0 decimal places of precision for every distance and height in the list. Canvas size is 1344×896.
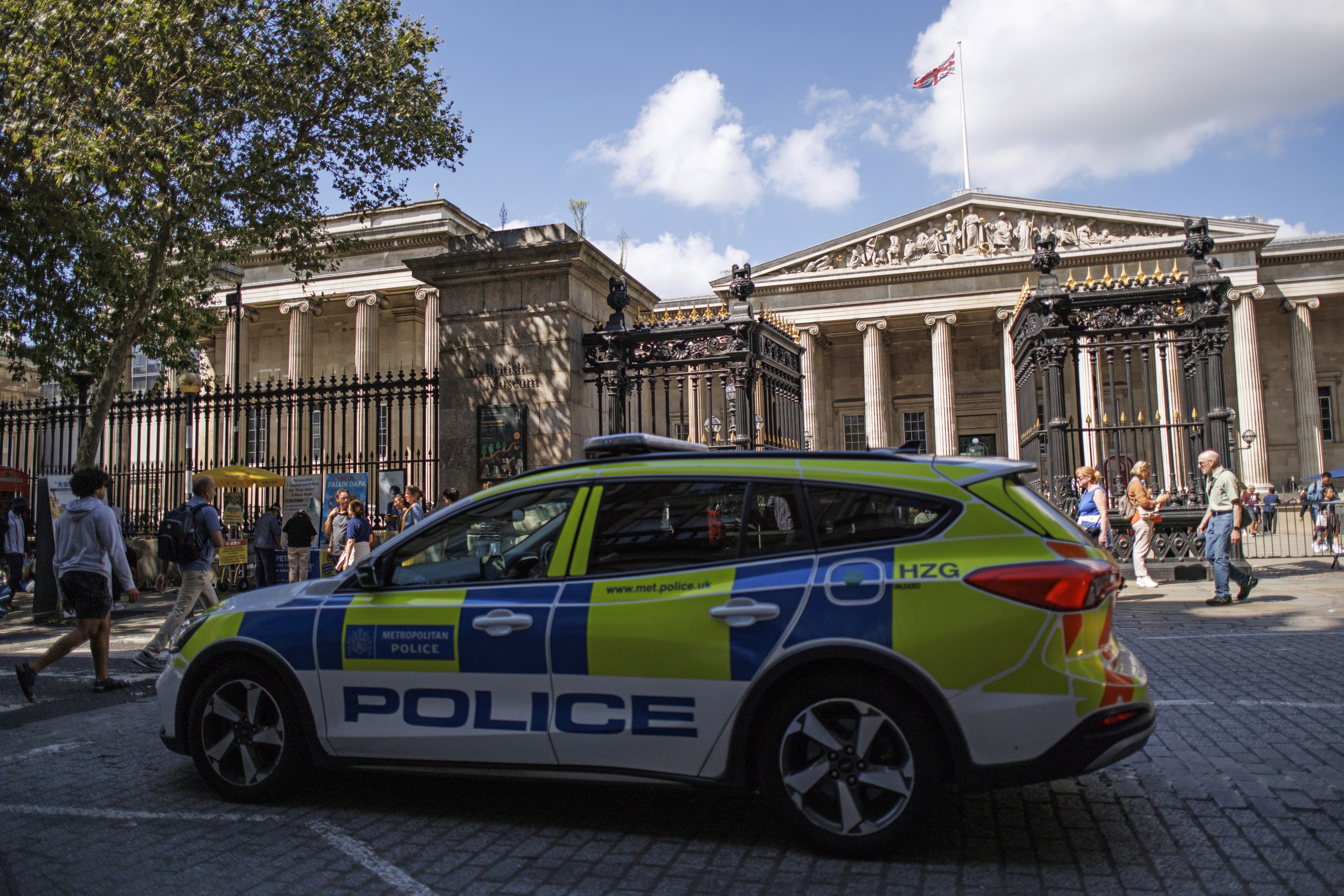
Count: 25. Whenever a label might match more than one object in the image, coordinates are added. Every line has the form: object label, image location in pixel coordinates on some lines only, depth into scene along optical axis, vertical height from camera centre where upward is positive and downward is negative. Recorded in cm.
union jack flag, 4281 +1965
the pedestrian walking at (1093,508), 1155 -17
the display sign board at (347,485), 1367 +47
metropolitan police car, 329 -53
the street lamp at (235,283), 1861 +499
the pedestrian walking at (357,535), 1172 -23
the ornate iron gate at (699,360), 1052 +170
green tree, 1203 +540
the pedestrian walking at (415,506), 1119 +11
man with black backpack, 806 -22
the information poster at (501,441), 1054 +82
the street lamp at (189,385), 1514 +223
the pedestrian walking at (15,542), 1498 -26
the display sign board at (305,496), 1412 +34
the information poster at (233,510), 1494 +16
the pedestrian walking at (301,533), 1395 -21
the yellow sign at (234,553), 1434 -51
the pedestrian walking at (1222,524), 1051 -38
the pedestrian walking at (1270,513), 2012 -59
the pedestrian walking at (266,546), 1379 -40
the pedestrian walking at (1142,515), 1239 -29
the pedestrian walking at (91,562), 709 -29
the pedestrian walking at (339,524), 1307 -10
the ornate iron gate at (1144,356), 1266 +193
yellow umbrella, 1516 +70
